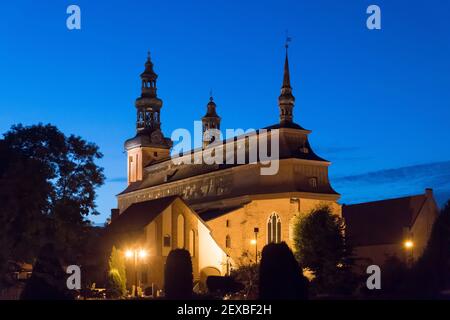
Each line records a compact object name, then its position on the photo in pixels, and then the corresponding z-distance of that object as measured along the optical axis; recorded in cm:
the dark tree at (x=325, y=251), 5828
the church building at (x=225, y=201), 6775
